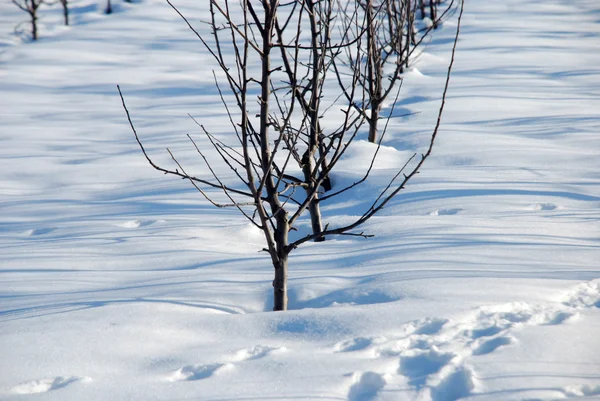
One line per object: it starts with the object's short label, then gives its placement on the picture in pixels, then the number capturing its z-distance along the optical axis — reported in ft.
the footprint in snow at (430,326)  39.12
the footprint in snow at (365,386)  38.10
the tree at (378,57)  46.78
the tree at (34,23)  152.85
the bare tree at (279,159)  38.94
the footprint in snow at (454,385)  38.01
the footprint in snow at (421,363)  38.32
